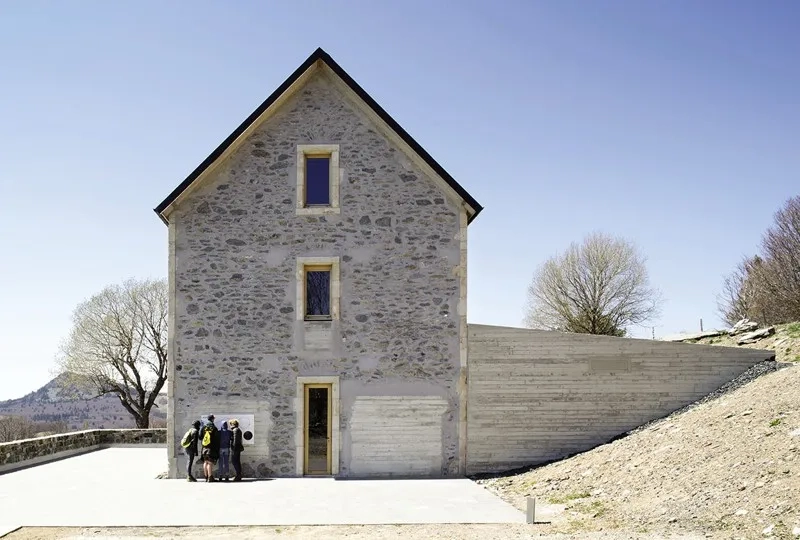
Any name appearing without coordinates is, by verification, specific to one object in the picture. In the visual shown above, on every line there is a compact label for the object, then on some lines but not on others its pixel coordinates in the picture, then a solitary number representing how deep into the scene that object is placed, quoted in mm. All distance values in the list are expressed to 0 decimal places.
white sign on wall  16375
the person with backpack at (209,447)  15766
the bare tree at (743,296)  38378
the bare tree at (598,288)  37875
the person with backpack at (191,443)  15914
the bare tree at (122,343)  41062
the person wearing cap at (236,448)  15945
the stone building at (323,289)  16453
